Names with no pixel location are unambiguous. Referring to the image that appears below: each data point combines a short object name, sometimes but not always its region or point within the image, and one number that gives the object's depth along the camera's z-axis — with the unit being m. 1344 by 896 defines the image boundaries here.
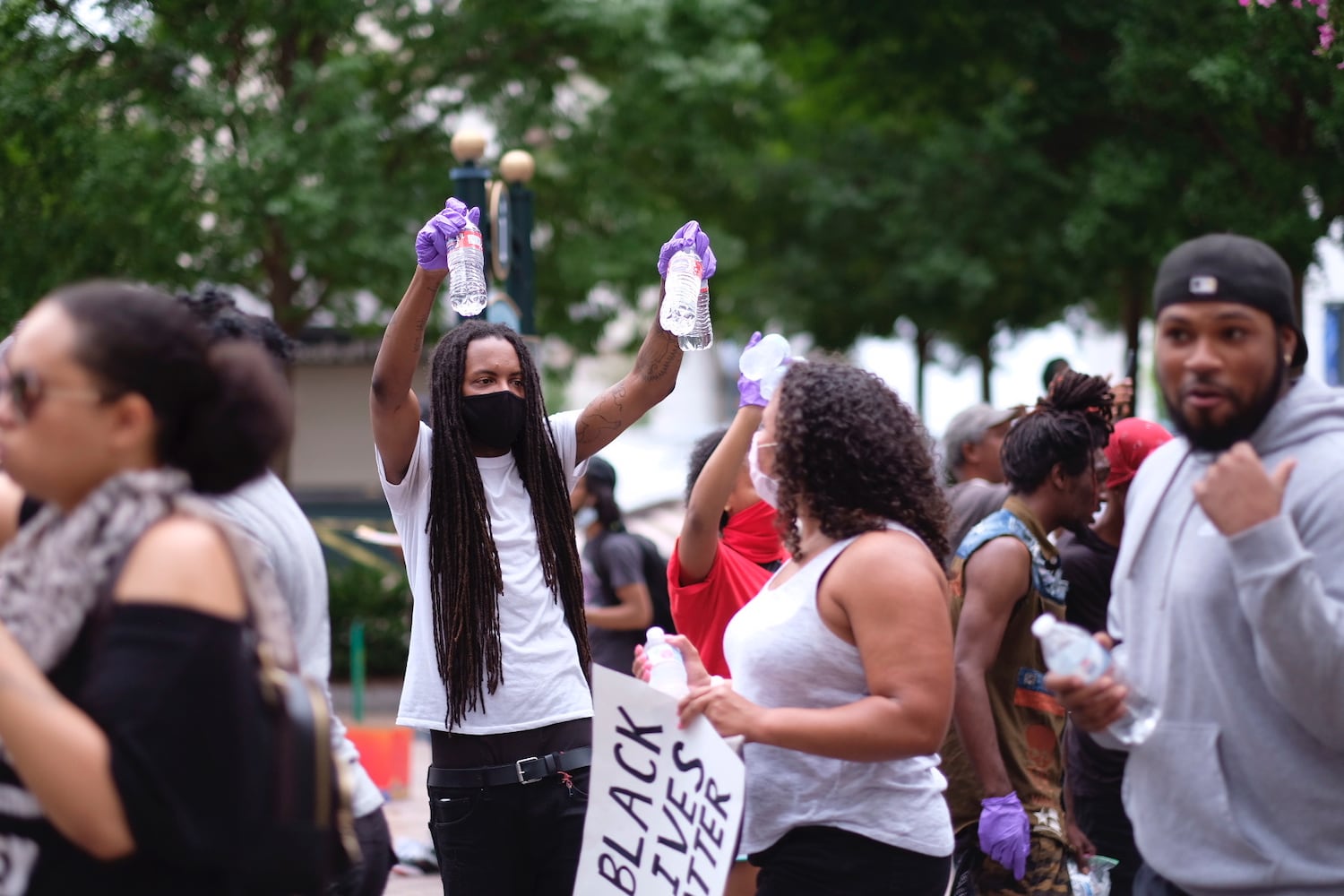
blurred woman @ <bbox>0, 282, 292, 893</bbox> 1.92
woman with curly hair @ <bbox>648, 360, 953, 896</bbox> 2.93
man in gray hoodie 2.48
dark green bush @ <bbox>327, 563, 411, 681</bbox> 15.20
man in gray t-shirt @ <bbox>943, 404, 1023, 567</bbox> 6.83
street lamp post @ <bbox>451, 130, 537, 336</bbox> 9.07
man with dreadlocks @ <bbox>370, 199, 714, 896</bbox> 3.85
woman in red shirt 3.99
